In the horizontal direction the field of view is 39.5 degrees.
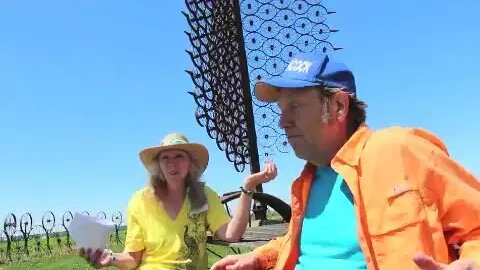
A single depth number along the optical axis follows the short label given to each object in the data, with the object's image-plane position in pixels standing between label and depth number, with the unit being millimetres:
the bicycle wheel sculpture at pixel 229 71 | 7660
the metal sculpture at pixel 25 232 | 11961
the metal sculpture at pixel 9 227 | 11711
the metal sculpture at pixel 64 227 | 12602
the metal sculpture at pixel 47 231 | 12556
